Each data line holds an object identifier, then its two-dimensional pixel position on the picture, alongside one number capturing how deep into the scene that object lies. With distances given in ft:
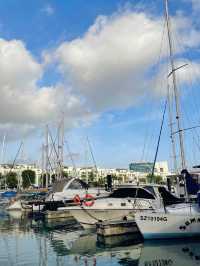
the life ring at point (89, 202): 47.85
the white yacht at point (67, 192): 65.59
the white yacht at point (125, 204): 47.59
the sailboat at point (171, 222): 38.03
